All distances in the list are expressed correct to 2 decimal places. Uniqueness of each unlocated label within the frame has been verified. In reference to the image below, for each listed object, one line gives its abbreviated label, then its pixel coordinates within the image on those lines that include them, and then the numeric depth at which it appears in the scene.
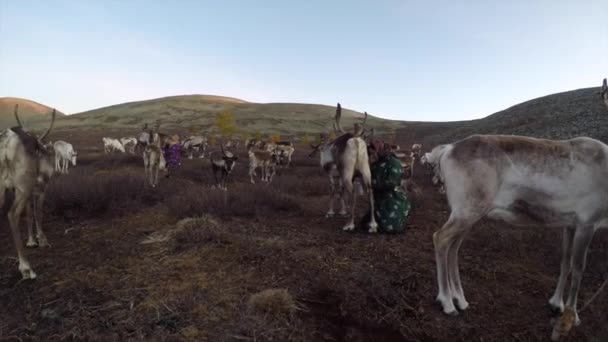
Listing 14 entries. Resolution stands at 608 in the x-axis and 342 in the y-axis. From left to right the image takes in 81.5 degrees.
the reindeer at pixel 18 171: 4.67
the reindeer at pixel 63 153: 18.64
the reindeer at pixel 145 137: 14.24
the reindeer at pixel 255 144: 24.75
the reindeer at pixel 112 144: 28.53
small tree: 57.99
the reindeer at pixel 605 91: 4.50
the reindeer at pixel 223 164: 13.59
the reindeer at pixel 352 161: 7.19
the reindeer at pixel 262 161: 17.03
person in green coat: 6.96
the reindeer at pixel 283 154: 22.32
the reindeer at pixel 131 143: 31.80
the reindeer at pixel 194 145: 27.08
